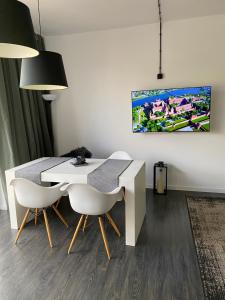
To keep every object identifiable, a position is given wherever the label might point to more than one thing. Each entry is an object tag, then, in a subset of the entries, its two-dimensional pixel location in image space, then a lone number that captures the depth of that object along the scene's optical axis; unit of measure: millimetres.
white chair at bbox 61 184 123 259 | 2158
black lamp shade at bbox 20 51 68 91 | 2188
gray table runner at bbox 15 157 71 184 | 2678
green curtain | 3306
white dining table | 2447
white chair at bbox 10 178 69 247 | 2381
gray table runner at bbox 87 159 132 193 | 2428
